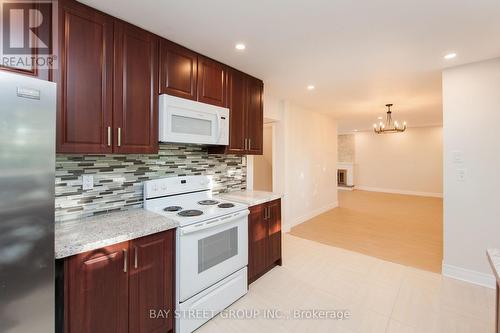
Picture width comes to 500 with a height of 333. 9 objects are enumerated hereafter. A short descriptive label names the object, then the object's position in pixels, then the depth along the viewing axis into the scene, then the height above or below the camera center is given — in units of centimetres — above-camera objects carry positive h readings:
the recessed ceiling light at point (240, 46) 221 +118
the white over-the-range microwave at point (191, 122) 203 +45
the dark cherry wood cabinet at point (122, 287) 133 -77
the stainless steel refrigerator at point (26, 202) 105 -16
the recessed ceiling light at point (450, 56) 237 +117
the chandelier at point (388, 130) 466 +87
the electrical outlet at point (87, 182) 183 -11
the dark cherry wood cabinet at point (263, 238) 255 -83
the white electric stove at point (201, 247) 181 -69
